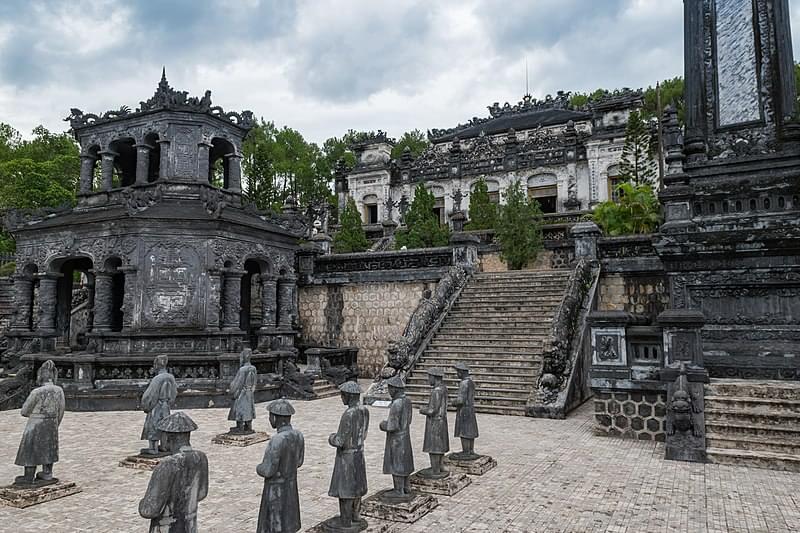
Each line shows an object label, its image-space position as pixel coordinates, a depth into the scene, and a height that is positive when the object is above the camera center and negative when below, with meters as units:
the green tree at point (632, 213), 19.81 +3.34
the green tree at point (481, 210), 25.48 +4.56
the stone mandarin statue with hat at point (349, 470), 5.28 -1.51
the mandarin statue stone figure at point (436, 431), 6.96 -1.51
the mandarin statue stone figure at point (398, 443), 6.10 -1.46
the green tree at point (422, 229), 23.27 +3.35
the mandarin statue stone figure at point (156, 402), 8.25 -1.34
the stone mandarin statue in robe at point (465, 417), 7.81 -1.52
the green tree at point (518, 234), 18.61 +2.47
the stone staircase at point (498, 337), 12.41 -0.73
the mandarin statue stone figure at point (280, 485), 4.51 -1.42
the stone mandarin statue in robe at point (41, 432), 6.54 -1.40
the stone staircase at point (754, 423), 7.71 -1.73
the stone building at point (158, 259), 14.05 +1.46
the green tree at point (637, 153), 27.83 +7.92
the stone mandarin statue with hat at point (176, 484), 3.74 -1.18
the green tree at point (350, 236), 24.58 +3.21
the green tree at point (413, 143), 50.34 +15.32
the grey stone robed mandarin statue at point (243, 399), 9.55 -1.49
